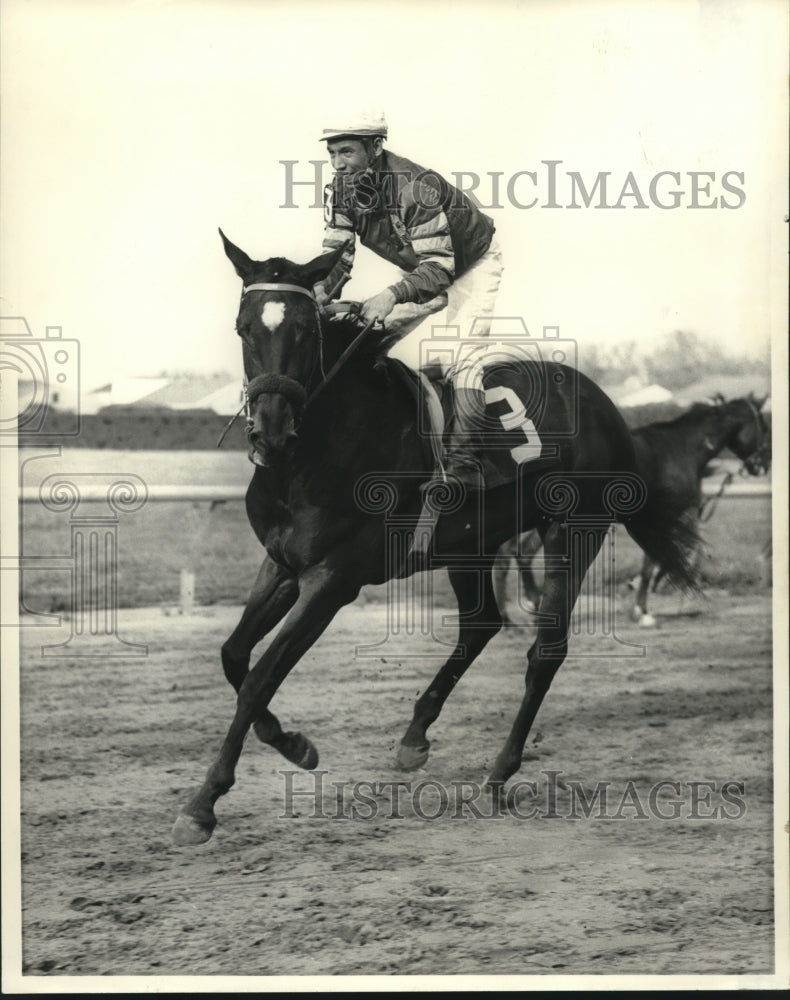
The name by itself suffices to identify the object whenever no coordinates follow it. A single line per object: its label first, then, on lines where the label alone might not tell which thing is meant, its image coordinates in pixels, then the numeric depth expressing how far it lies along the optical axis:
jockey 4.84
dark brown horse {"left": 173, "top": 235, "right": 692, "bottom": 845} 4.60
